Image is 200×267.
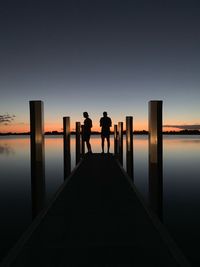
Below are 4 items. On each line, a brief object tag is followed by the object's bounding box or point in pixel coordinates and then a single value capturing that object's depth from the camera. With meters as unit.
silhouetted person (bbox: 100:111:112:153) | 8.39
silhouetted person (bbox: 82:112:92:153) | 8.43
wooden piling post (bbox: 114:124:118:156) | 9.20
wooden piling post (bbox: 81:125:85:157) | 9.27
